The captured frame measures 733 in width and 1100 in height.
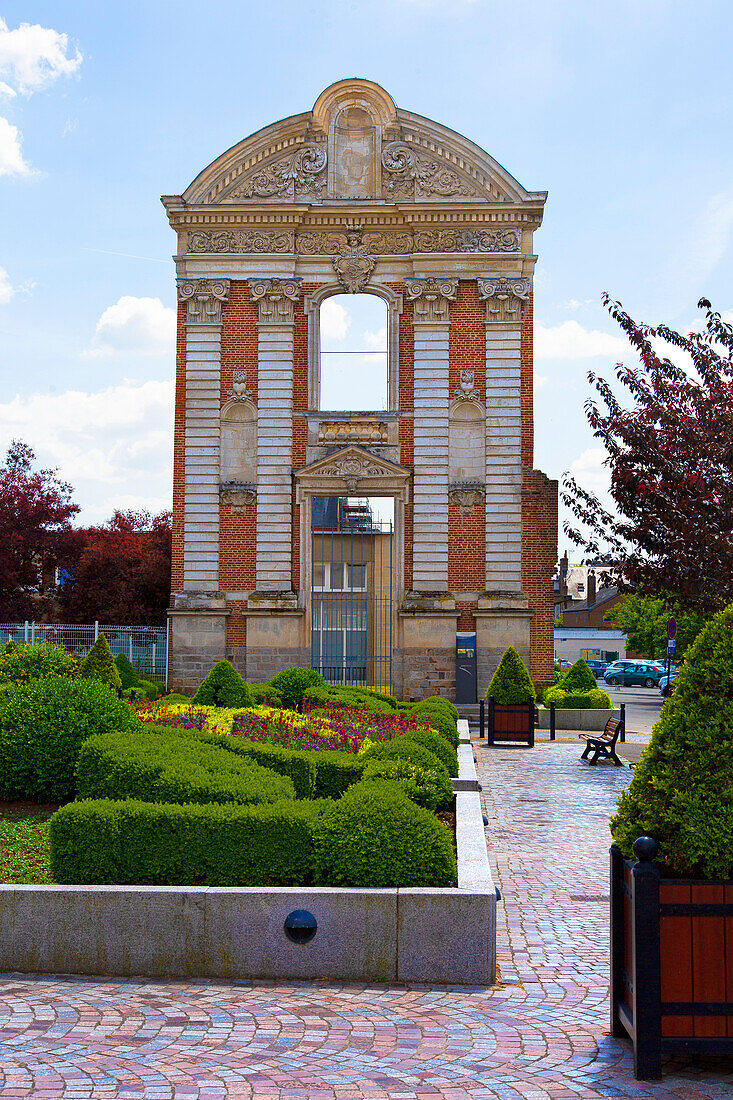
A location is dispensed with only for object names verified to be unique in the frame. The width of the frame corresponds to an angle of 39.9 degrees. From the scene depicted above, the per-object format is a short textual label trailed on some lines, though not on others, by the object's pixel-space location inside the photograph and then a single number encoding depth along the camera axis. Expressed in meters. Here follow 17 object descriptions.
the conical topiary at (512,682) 20.56
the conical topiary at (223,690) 17.59
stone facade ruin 24.84
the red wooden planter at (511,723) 20.23
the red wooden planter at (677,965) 4.72
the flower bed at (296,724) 11.90
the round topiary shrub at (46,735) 9.58
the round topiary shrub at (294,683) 18.77
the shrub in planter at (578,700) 24.33
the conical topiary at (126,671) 23.17
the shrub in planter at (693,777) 4.88
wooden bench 17.12
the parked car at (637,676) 56.00
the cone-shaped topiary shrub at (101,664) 17.06
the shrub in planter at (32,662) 14.91
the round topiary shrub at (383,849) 6.40
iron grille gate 25.00
